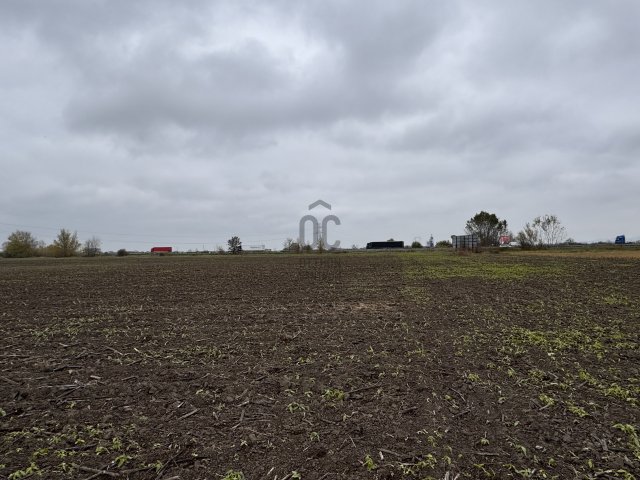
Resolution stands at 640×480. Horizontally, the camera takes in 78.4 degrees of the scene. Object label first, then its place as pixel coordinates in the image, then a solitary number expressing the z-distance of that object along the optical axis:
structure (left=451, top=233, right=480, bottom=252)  68.34
